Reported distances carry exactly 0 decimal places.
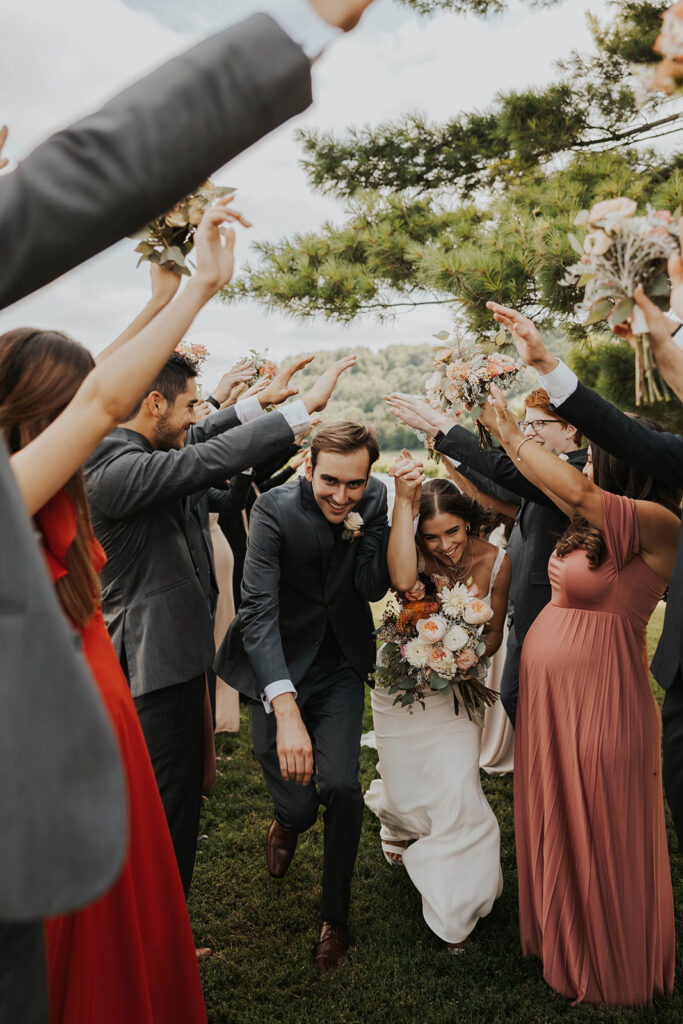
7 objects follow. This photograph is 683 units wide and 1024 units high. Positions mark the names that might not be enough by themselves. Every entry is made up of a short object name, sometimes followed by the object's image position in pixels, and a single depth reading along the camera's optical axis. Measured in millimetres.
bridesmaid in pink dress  3045
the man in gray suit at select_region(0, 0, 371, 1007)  909
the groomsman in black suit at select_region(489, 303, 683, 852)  2561
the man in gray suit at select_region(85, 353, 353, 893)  2848
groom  3527
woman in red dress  1336
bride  3494
